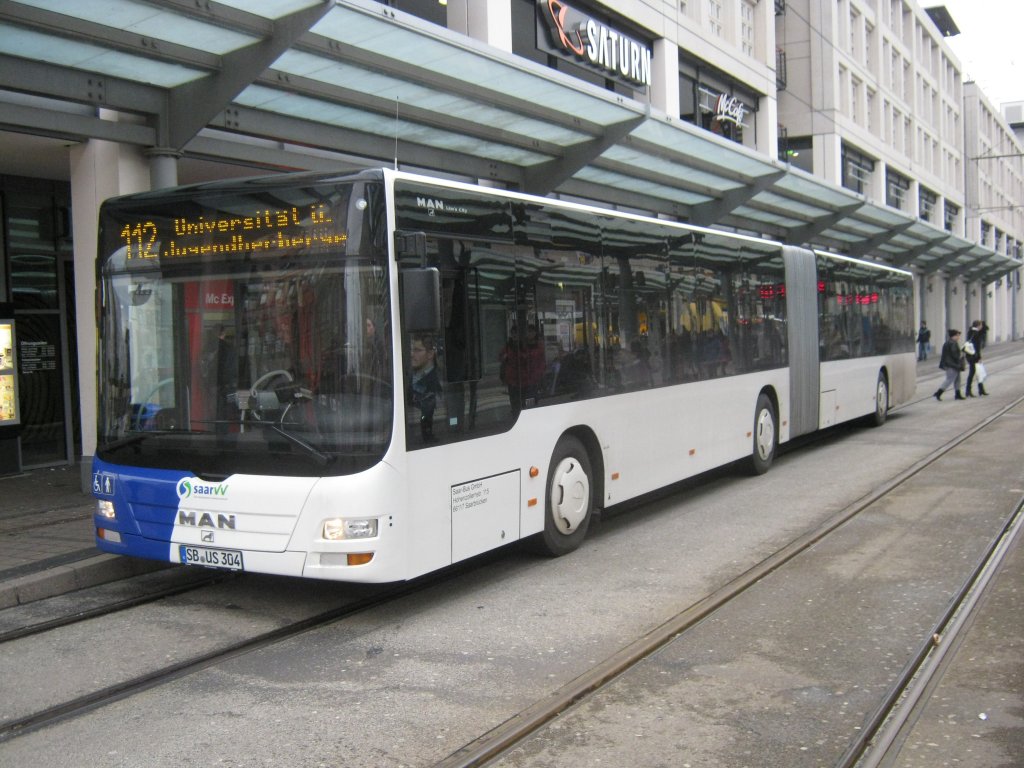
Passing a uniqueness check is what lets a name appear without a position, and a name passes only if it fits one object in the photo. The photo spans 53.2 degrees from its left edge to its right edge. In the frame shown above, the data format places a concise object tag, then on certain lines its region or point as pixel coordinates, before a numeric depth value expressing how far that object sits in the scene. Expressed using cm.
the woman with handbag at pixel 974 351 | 2359
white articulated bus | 596
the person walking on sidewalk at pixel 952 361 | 2248
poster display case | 1218
